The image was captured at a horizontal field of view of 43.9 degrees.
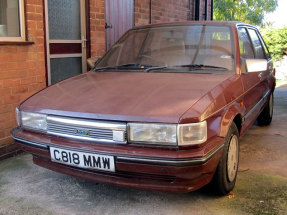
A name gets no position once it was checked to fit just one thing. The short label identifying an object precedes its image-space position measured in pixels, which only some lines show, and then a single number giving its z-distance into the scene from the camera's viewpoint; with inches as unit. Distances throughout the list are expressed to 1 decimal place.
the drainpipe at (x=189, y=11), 412.2
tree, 859.4
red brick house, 169.5
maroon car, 100.1
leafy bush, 551.8
